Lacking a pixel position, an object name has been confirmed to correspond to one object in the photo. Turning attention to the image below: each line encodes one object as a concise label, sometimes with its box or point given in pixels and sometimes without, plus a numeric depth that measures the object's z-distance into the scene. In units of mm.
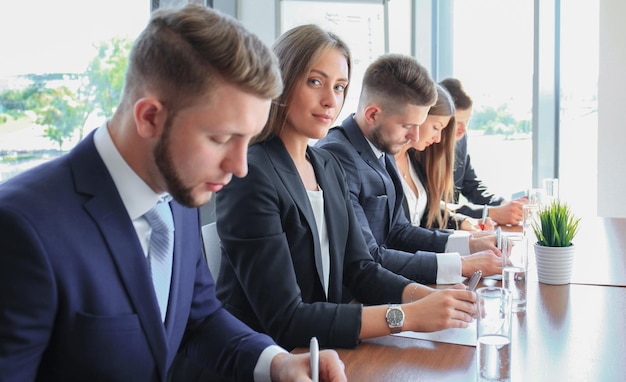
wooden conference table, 1171
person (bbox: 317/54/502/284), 2289
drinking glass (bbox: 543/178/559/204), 2588
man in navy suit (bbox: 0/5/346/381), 921
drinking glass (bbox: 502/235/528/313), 1586
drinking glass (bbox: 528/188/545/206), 2524
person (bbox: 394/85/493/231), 2932
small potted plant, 1837
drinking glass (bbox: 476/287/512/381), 1146
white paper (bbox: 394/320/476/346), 1341
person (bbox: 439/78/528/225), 2998
